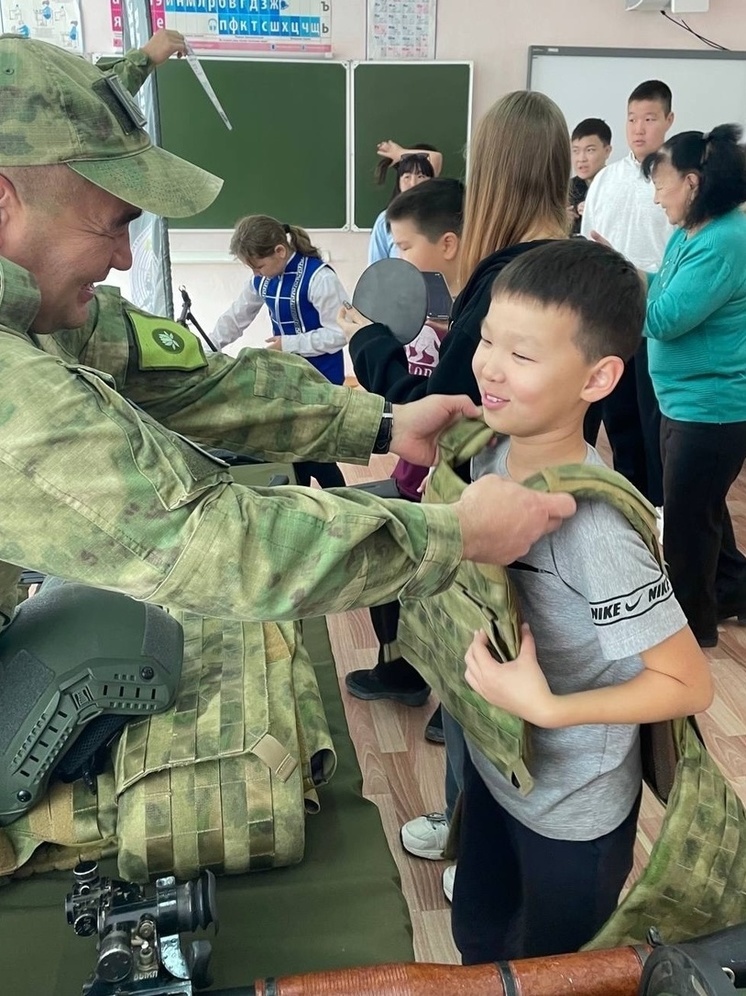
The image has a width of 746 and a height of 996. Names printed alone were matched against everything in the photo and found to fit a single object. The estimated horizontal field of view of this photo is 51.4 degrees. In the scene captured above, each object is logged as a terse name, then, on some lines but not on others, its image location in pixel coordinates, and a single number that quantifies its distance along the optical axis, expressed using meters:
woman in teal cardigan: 1.94
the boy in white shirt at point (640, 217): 3.12
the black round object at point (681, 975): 0.53
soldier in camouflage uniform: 0.69
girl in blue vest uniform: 2.86
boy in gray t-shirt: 0.82
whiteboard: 4.73
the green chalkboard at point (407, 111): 4.60
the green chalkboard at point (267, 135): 4.49
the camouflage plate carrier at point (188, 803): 0.88
